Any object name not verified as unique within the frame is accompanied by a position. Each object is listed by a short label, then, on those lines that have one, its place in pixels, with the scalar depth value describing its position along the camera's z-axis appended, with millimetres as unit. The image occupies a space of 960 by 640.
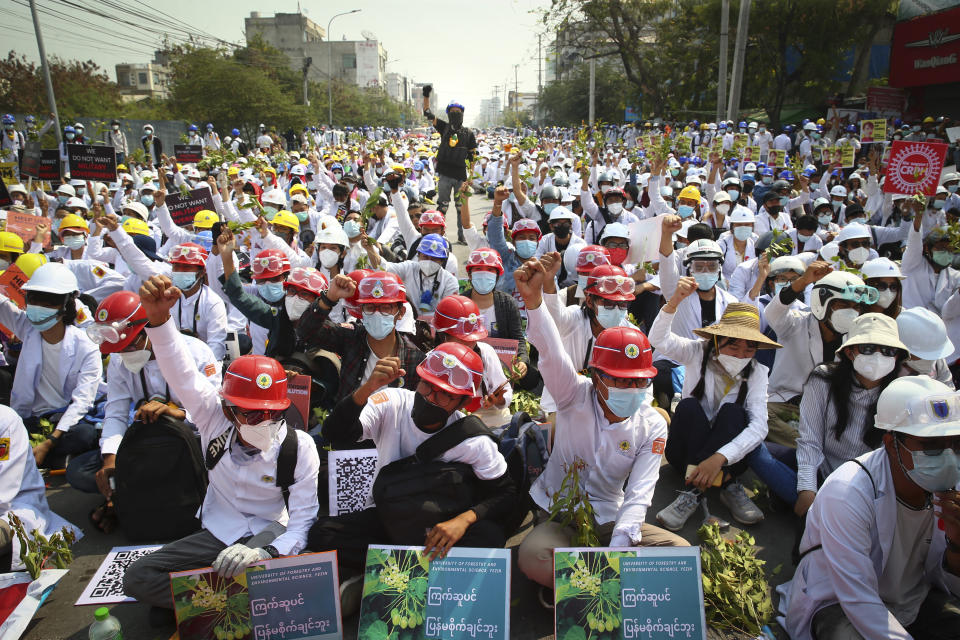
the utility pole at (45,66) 15884
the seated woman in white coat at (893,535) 2756
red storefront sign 22891
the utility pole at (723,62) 20375
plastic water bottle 2883
